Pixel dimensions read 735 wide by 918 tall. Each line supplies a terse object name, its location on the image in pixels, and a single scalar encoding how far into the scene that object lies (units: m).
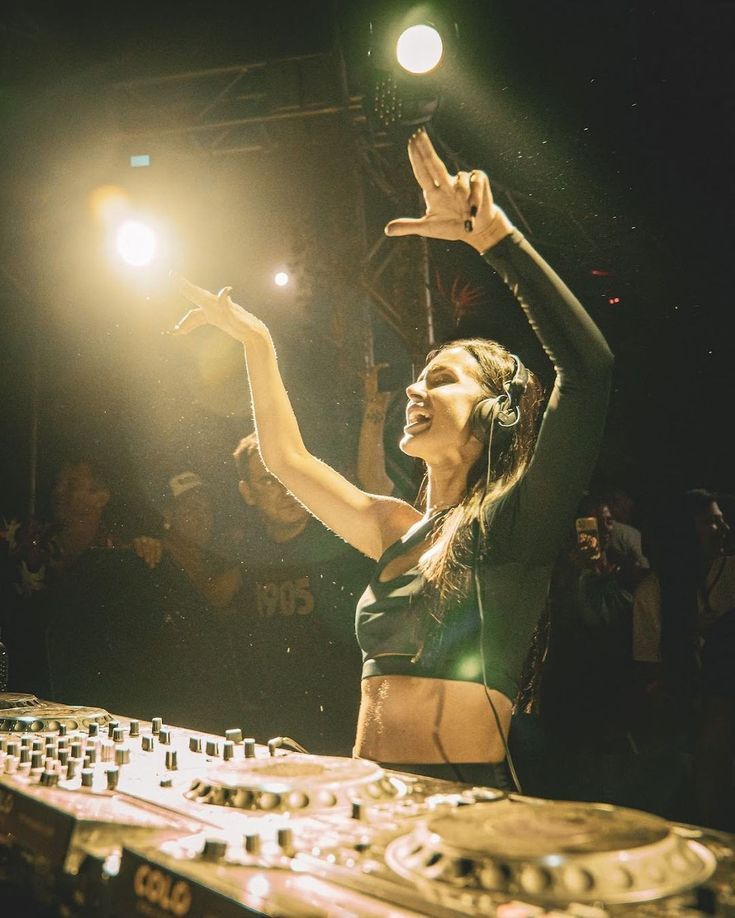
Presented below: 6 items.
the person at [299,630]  3.63
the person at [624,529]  3.91
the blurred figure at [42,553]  4.18
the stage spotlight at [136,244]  3.38
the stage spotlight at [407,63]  2.85
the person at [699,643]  3.47
